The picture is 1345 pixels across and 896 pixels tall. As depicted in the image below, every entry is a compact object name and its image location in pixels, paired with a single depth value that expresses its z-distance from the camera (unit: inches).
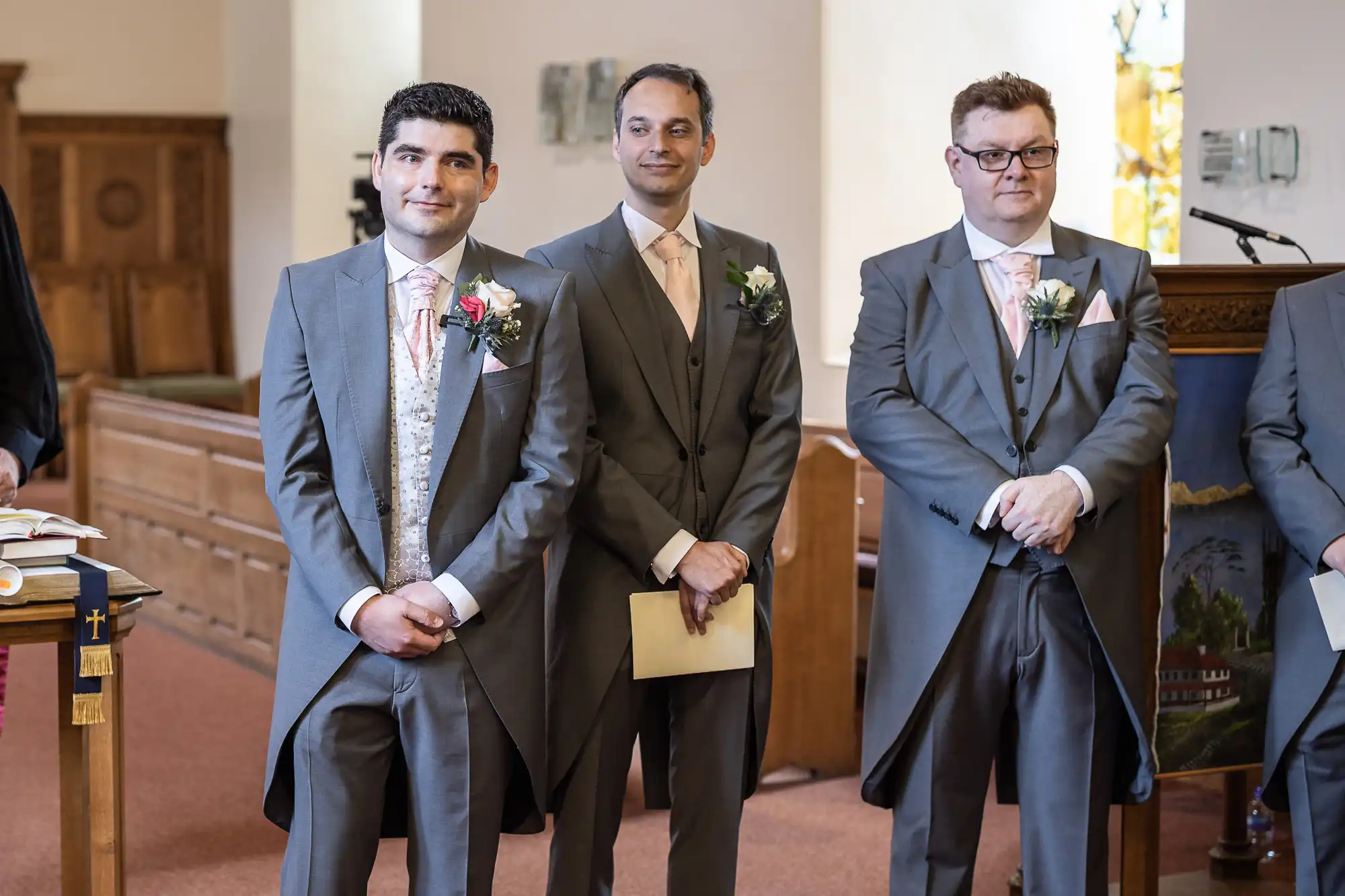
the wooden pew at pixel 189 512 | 244.1
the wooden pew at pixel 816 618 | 192.5
